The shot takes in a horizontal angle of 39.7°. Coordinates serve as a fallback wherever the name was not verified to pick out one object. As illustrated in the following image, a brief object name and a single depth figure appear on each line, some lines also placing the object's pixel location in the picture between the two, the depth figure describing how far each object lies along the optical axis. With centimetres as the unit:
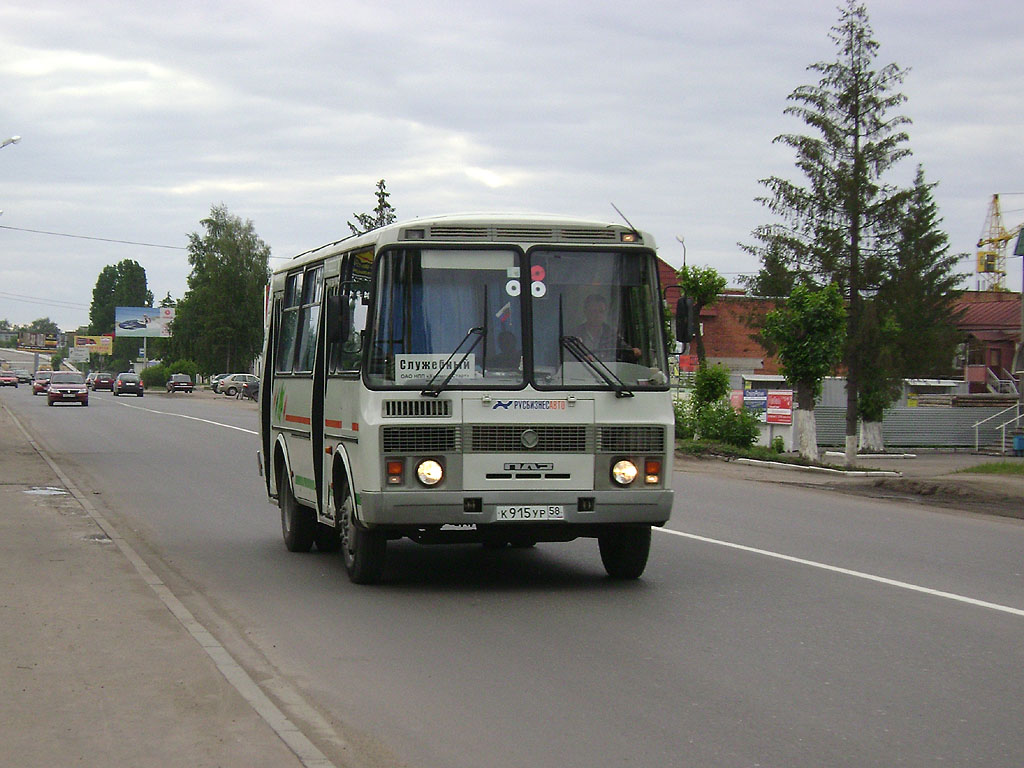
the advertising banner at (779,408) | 3703
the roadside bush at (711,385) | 3728
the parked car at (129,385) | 8719
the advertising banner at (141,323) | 15475
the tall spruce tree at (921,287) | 4159
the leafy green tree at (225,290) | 11981
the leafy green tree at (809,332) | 3356
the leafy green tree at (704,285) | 3959
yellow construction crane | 14200
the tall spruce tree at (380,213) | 6444
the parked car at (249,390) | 7736
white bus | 1012
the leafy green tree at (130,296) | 19512
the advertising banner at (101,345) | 18988
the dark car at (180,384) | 10050
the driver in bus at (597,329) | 1041
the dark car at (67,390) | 6400
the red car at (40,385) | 8906
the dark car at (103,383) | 10694
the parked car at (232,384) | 9231
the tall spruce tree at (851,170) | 4144
